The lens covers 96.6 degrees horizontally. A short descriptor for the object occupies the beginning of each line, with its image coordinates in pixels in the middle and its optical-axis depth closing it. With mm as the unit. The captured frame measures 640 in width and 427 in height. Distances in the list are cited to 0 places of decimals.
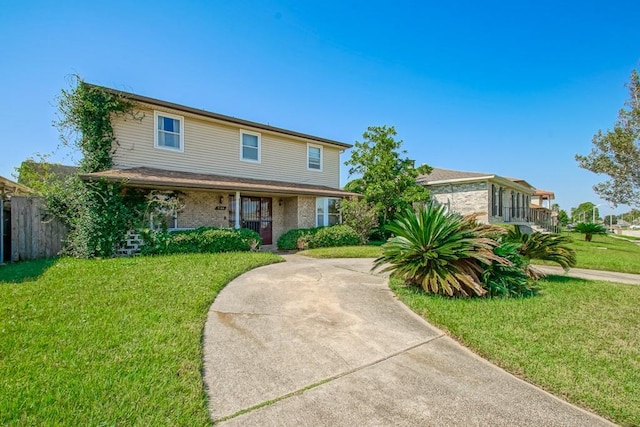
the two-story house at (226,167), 10617
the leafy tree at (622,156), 14758
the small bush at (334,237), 12788
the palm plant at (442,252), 5491
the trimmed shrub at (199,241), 9469
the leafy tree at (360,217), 14500
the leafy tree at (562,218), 54344
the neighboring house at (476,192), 18938
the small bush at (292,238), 12789
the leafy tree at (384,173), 17391
